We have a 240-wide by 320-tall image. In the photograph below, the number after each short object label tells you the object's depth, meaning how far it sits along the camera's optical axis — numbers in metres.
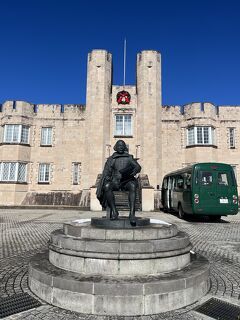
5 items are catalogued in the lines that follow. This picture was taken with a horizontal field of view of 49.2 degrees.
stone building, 25.81
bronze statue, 5.83
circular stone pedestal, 3.96
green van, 14.02
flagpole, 29.54
